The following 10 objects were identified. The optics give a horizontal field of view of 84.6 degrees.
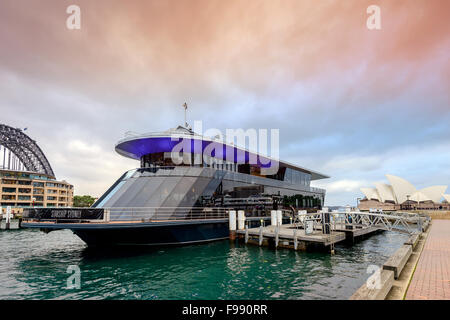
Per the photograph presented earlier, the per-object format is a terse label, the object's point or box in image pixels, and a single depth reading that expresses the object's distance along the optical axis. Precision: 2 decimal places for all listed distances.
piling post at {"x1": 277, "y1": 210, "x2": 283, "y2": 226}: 23.12
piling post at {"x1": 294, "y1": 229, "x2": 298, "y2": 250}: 16.39
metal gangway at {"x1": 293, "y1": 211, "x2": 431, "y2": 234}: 17.86
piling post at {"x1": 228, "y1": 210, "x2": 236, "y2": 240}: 19.54
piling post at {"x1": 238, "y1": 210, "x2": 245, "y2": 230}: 20.20
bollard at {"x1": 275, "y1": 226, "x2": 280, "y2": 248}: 17.19
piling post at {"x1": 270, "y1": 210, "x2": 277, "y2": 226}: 23.23
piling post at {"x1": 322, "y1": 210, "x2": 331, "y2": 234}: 18.22
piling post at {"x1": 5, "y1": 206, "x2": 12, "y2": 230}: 33.06
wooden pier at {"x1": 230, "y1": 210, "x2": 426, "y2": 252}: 16.42
